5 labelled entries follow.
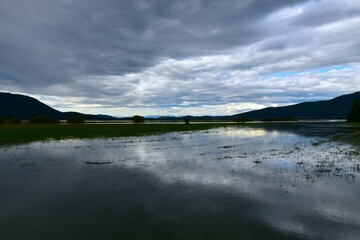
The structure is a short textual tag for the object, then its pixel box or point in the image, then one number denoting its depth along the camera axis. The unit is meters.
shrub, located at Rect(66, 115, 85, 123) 166.25
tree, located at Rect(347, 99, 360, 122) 165.55
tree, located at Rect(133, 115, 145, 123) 197.82
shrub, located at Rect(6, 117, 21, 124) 135.51
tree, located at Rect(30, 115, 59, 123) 154.29
